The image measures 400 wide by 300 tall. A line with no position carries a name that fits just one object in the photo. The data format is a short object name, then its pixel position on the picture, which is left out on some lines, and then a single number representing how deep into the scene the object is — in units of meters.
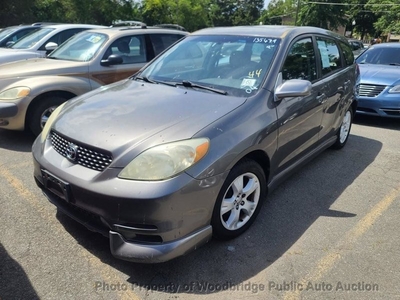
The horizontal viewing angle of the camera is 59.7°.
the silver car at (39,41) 7.21
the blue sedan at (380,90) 6.44
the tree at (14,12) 27.50
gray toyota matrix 2.31
